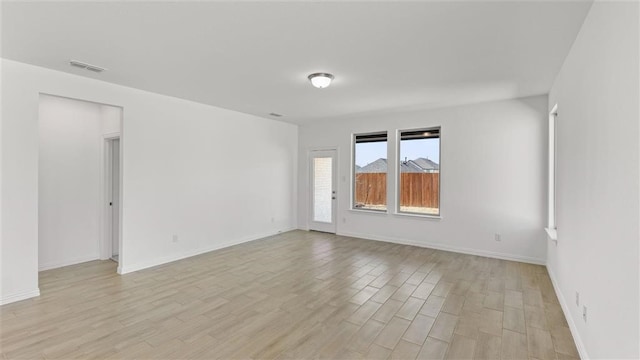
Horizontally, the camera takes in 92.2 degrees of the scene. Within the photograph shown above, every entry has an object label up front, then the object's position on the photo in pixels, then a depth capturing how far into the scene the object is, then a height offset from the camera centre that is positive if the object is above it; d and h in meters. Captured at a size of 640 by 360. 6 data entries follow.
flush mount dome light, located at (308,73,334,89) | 3.64 +1.19
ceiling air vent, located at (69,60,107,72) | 3.28 +1.23
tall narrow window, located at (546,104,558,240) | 4.34 +0.06
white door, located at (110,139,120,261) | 4.98 -0.21
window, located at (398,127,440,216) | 5.73 +0.15
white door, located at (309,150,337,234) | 6.96 -0.26
